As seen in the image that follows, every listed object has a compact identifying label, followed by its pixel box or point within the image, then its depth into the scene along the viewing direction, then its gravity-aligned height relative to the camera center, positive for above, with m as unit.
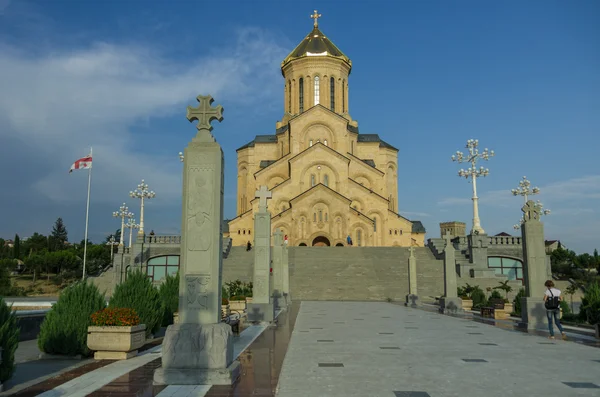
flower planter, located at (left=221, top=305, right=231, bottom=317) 15.49 -1.24
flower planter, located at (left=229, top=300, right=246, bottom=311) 20.62 -1.40
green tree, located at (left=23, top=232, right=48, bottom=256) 85.22 +4.63
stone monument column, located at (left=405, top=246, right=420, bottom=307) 25.70 -0.73
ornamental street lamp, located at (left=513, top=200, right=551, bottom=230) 45.46 +5.13
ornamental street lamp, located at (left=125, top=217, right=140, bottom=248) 47.62 +4.41
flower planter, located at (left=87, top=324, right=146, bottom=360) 9.23 -1.29
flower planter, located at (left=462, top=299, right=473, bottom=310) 24.12 -1.57
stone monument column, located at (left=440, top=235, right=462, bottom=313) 20.69 -0.63
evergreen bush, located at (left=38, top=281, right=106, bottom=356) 9.48 -0.99
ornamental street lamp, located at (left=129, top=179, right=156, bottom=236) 41.72 +6.24
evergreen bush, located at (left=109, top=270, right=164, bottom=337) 11.31 -0.61
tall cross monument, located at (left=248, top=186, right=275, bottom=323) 16.22 +0.21
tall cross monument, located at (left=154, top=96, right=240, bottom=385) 6.76 -0.10
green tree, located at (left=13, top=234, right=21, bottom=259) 75.44 +3.15
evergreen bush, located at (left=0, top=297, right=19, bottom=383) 6.49 -0.92
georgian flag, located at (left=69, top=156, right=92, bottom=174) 31.02 +6.43
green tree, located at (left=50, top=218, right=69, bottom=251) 103.05 +7.88
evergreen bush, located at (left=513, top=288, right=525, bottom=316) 19.77 -1.40
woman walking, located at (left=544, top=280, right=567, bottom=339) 12.59 -0.86
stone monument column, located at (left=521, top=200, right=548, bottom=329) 14.53 -0.06
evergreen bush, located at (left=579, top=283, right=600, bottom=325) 12.74 -0.82
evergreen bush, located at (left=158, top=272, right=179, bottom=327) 13.64 -0.71
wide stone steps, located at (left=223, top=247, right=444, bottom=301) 33.31 -0.04
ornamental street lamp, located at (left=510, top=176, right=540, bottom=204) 42.12 +6.65
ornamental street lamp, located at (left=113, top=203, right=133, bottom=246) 47.09 +5.19
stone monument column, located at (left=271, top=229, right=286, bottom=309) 20.98 +0.02
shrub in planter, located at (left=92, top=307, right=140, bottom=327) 9.30 -0.87
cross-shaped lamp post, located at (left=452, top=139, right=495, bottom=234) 39.19 +7.74
